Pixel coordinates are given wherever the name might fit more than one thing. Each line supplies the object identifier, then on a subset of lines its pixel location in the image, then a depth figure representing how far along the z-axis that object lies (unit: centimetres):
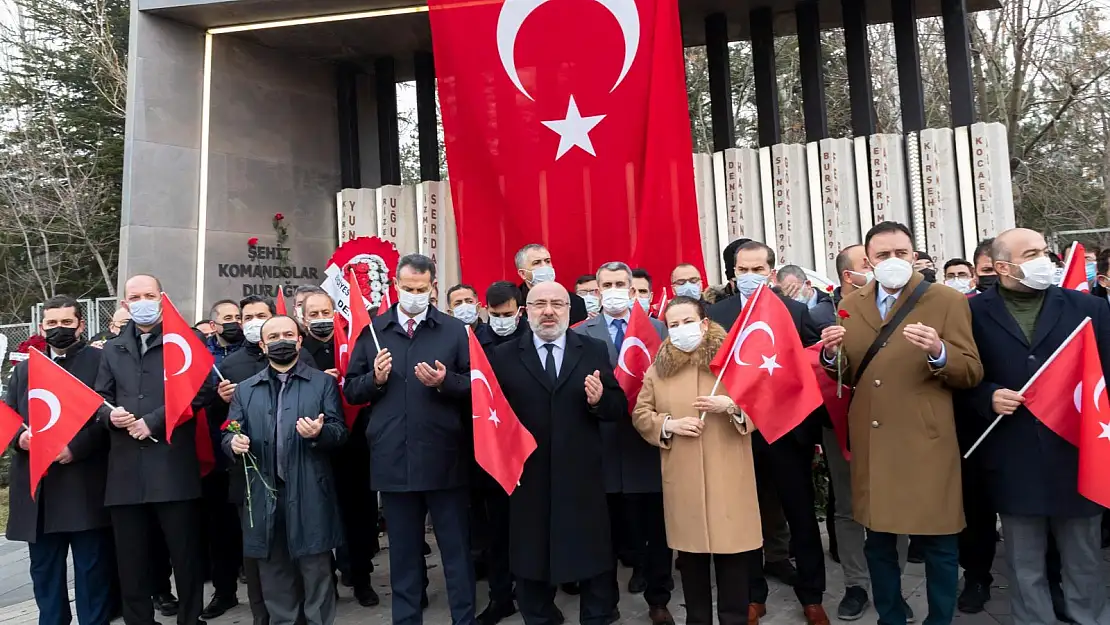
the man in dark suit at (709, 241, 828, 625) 464
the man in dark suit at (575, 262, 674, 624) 488
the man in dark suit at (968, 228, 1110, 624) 391
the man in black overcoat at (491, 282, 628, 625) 450
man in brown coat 403
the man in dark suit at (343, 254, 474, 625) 468
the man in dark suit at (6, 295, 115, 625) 500
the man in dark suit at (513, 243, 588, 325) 606
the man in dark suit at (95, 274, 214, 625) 493
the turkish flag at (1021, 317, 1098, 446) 380
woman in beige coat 416
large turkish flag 845
